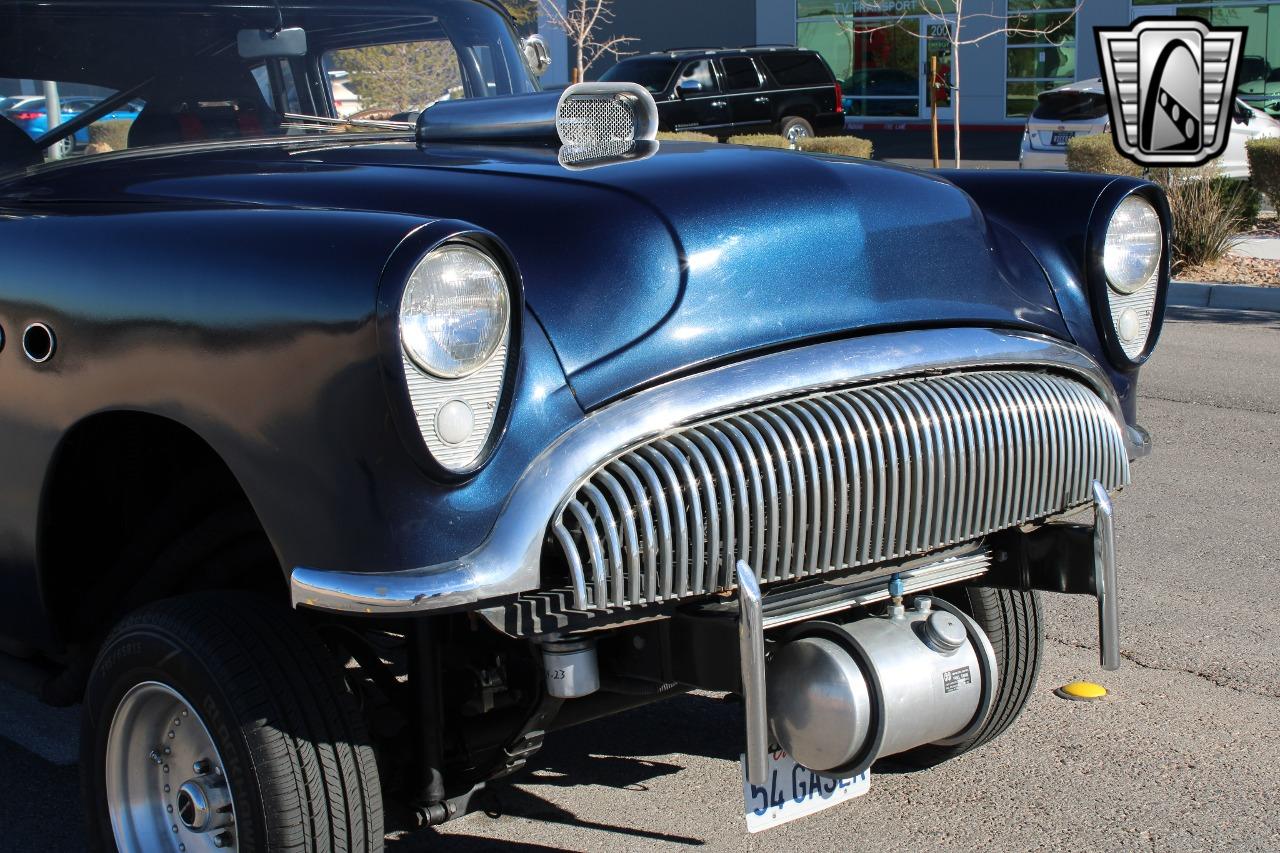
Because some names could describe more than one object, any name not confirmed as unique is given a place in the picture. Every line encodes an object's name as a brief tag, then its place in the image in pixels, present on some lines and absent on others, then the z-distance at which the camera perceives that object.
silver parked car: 16.45
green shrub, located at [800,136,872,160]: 17.70
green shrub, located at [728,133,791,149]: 17.53
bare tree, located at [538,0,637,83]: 21.88
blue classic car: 2.26
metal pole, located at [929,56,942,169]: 18.14
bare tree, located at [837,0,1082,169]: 28.14
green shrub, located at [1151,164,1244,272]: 12.04
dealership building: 26.78
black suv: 22.78
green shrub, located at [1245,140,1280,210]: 13.88
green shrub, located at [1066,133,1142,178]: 14.07
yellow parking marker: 3.94
